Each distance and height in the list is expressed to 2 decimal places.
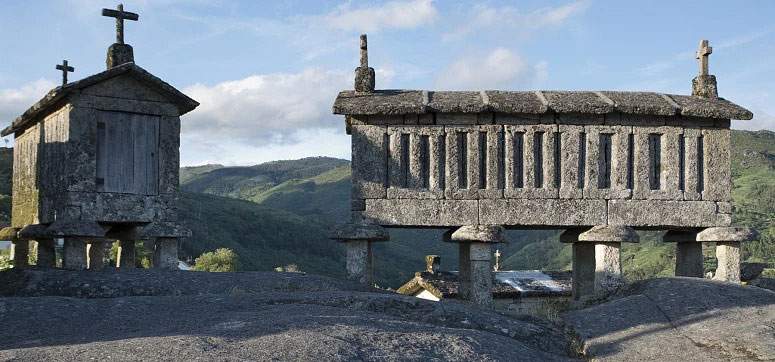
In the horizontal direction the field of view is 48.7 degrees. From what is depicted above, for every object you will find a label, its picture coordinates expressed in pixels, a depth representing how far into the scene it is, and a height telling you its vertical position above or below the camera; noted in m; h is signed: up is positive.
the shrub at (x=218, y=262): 33.84 -2.56
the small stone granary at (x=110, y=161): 13.16 +0.59
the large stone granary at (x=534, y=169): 13.48 +0.48
